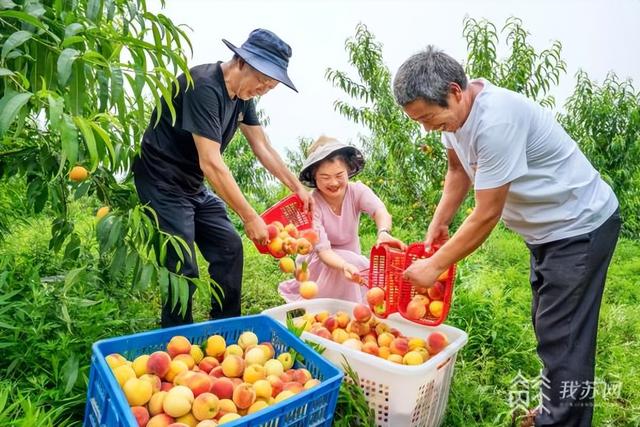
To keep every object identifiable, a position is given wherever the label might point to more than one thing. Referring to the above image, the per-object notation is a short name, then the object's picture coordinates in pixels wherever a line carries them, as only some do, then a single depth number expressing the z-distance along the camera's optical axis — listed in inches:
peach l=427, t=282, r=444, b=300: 80.0
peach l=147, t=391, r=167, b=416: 54.8
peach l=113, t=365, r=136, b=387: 55.1
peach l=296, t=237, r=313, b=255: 96.6
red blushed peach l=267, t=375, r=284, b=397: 58.5
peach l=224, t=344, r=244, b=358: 65.9
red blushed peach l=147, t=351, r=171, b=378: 58.1
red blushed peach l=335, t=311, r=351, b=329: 83.4
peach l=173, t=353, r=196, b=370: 61.4
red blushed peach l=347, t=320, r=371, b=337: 81.2
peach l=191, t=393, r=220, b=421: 53.3
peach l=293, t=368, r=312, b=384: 59.9
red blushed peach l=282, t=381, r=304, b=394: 57.0
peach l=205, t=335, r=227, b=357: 66.0
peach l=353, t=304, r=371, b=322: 80.8
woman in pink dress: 100.8
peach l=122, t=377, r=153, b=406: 53.9
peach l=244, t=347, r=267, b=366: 64.0
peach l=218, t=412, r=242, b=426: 52.1
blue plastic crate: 47.9
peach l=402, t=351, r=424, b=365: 70.4
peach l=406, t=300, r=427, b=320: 78.5
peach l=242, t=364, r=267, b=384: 61.1
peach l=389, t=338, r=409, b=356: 74.8
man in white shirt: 60.4
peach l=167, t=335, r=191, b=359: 63.0
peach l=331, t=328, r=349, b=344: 77.4
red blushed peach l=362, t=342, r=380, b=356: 74.9
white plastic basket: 63.5
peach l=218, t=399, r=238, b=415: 55.0
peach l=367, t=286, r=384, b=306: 81.7
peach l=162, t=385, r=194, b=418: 53.4
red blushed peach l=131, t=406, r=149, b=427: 52.6
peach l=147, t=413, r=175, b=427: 52.1
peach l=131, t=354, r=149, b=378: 58.1
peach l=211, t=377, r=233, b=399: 57.7
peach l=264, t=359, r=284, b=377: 61.9
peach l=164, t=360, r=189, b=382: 59.2
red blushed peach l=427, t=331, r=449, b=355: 73.0
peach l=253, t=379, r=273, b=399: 57.6
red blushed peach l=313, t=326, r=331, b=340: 77.5
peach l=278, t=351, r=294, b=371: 64.2
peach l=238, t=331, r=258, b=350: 68.5
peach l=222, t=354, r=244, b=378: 62.5
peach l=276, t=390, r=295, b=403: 55.9
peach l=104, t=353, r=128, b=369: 56.5
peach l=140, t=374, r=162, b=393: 55.8
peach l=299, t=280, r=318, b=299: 97.8
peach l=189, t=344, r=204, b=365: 63.9
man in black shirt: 76.7
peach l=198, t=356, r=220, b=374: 63.2
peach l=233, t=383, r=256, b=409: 55.8
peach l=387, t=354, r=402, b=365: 72.3
